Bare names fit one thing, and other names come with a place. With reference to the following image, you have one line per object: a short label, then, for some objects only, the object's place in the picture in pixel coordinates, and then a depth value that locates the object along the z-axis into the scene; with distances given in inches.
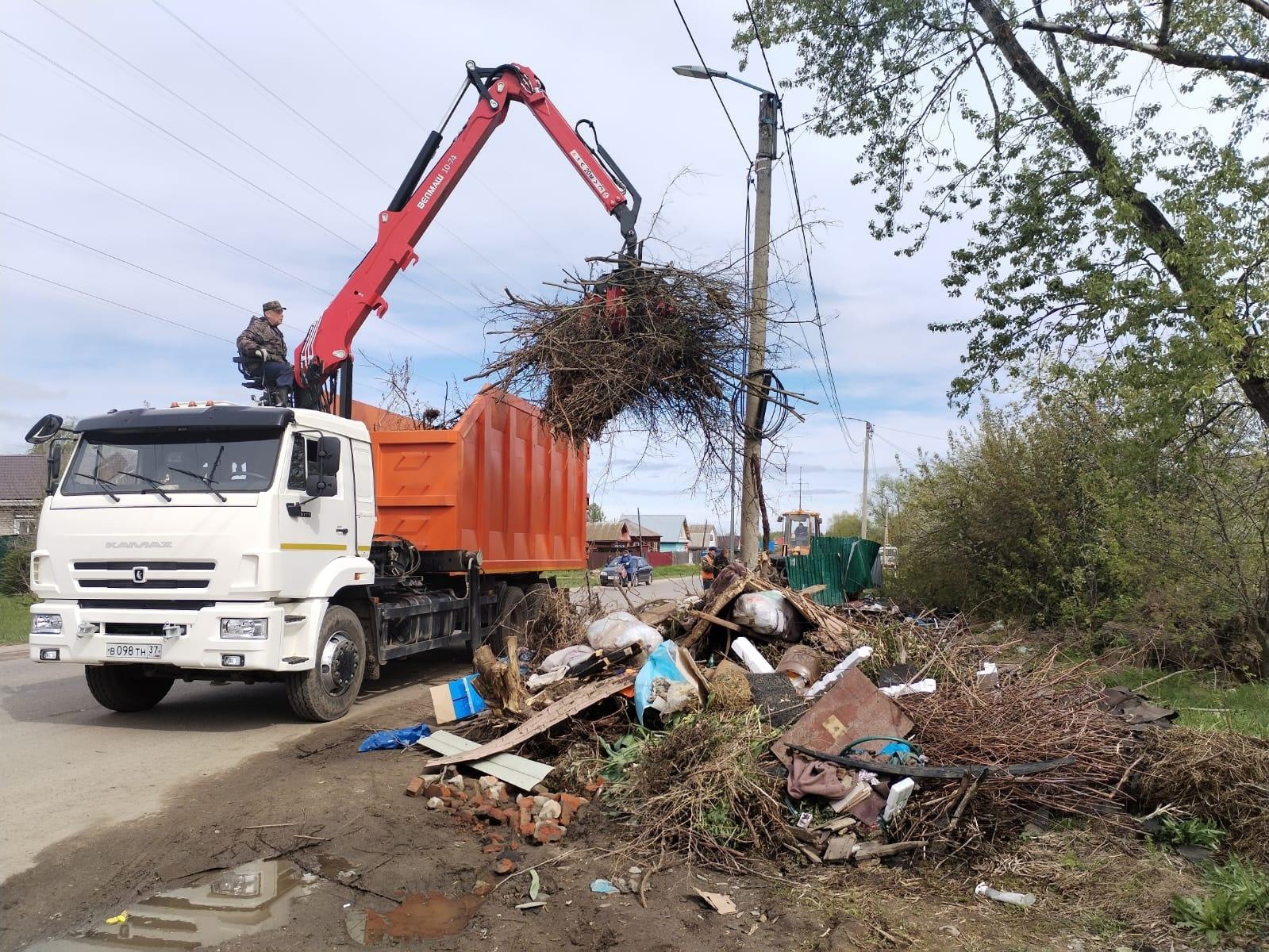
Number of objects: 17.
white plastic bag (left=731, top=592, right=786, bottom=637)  292.5
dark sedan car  1034.1
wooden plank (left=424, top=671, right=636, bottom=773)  224.5
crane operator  337.1
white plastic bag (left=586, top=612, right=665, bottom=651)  281.7
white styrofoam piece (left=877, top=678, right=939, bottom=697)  231.9
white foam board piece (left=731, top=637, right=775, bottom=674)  269.3
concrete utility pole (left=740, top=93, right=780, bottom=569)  340.8
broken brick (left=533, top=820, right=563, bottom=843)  183.8
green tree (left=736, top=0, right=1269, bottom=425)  345.1
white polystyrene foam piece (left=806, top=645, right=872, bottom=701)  242.1
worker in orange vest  714.9
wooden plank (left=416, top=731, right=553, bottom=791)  212.1
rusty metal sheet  205.5
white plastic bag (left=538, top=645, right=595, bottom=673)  281.1
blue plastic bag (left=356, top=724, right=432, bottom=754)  253.3
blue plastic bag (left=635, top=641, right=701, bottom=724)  226.8
